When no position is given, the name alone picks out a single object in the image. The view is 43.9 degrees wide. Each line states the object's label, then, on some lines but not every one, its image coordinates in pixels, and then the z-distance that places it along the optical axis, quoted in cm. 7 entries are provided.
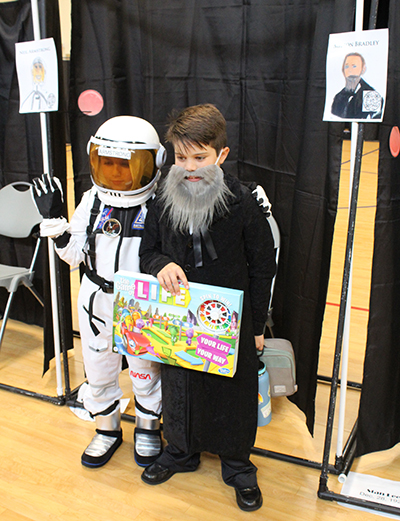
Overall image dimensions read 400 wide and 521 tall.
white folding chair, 292
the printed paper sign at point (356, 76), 148
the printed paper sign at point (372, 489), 183
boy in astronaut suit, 175
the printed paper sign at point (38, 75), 203
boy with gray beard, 156
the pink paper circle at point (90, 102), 232
